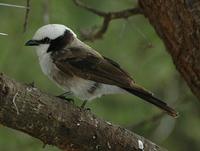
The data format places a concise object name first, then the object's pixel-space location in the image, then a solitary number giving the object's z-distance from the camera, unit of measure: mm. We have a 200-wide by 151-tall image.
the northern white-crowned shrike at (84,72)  7570
